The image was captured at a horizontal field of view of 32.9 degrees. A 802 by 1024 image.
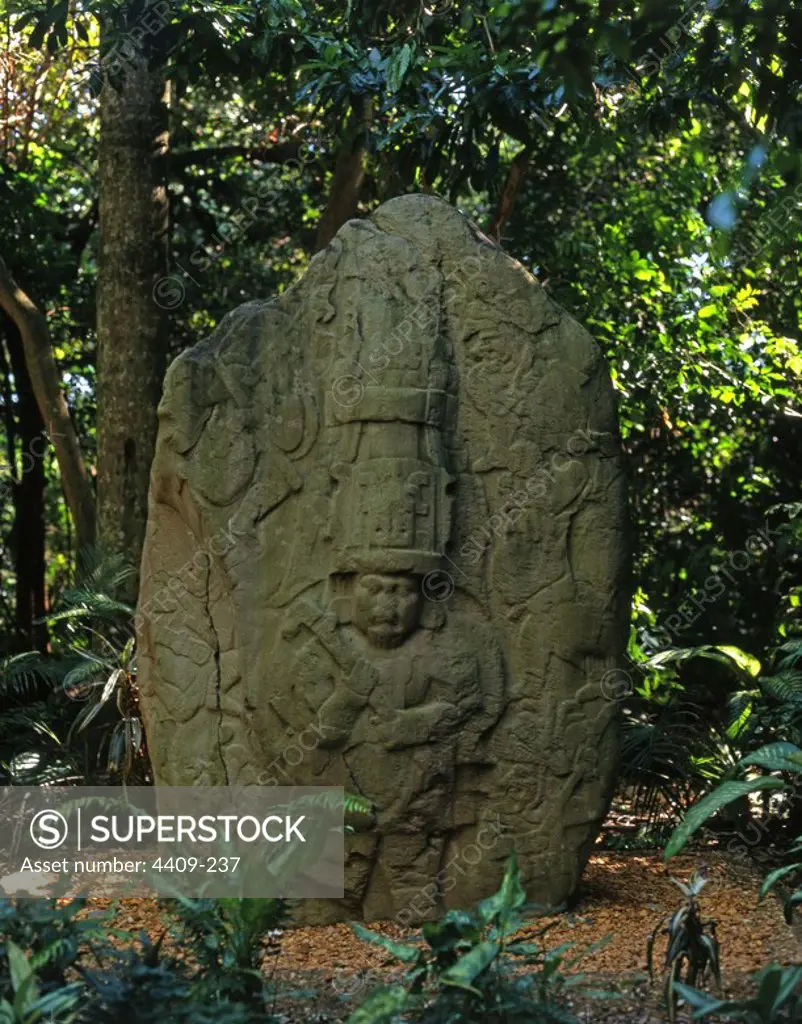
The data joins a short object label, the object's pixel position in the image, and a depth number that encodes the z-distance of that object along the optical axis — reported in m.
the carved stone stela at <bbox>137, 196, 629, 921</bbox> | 5.55
